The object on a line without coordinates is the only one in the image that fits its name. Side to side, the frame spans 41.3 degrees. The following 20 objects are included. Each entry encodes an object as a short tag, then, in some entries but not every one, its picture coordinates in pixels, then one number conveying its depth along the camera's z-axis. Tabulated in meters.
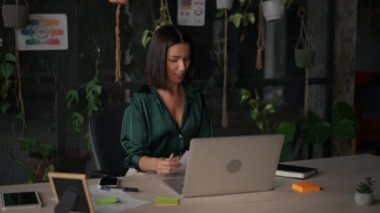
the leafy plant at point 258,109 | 3.74
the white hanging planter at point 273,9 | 3.60
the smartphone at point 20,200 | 1.62
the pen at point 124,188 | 1.83
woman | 2.25
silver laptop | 1.66
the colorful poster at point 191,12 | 3.51
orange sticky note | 1.89
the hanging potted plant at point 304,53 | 3.81
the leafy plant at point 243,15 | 3.61
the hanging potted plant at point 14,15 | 2.97
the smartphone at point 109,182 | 1.86
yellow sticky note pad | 1.69
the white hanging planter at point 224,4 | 3.53
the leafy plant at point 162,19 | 3.42
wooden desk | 1.66
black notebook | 2.08
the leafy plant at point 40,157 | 3.27
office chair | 2.31
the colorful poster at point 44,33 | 3.12
